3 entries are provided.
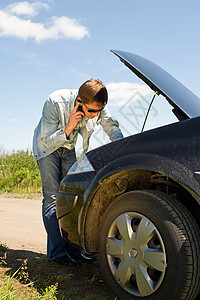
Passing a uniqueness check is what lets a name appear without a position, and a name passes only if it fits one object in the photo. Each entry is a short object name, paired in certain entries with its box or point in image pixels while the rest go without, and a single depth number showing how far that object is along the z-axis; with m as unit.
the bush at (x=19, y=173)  11.73
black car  1.92
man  3.09
